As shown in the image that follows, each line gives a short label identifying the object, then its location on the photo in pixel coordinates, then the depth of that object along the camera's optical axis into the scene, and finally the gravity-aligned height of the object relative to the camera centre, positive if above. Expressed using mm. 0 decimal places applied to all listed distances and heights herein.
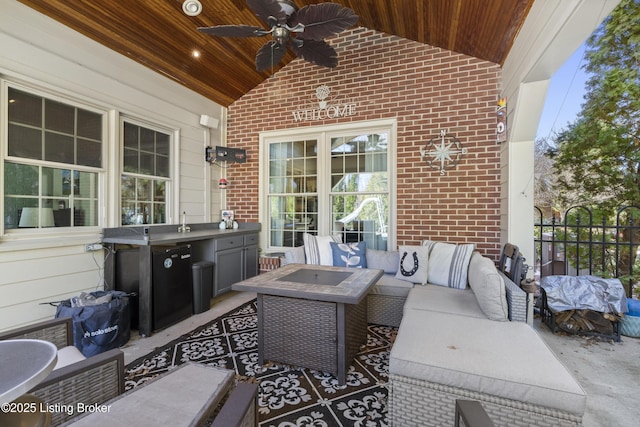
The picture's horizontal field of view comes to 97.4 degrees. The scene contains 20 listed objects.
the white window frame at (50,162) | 2355 +460
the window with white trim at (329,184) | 4008 +434
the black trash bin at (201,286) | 3342 -899
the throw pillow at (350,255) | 3373 -522
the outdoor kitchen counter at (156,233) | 2821 -278
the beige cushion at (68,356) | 1363 -744
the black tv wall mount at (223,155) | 4387 +899
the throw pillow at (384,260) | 3373 -586
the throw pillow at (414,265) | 3020 -575
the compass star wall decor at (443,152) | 3526 +777
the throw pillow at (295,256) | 3549 -559
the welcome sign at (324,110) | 4089 +1539
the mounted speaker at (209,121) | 4277 +1399
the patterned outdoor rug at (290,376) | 1702 -1225
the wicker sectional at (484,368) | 1280 -776
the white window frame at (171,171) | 3645 +572
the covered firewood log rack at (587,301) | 2656 -858
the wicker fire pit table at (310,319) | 1993 -815
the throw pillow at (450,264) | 2869 -546
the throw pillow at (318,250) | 3482 -479
